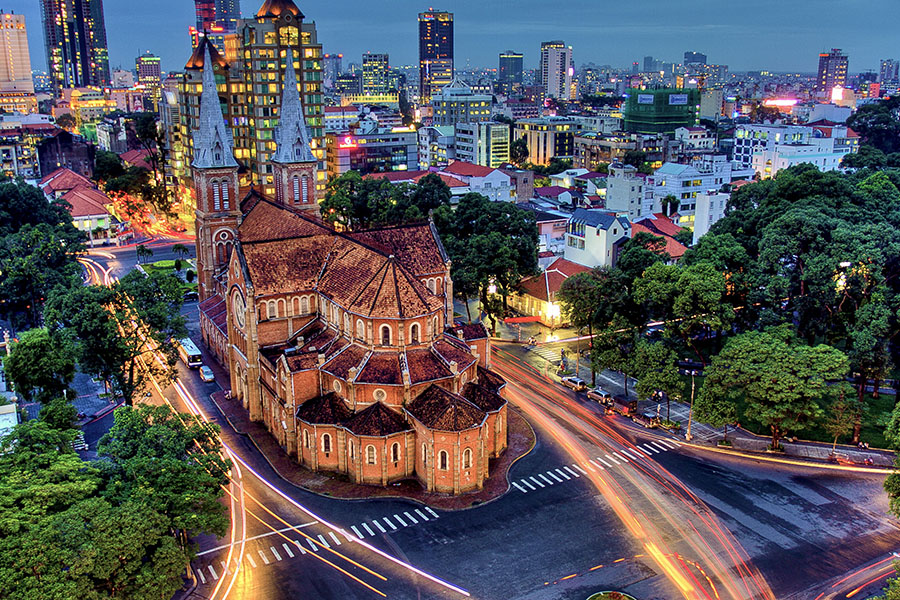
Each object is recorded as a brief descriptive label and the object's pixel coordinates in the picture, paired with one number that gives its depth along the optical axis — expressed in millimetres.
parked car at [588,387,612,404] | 78000
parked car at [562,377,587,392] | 81688
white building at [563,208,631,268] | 110938
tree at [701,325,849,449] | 65812
